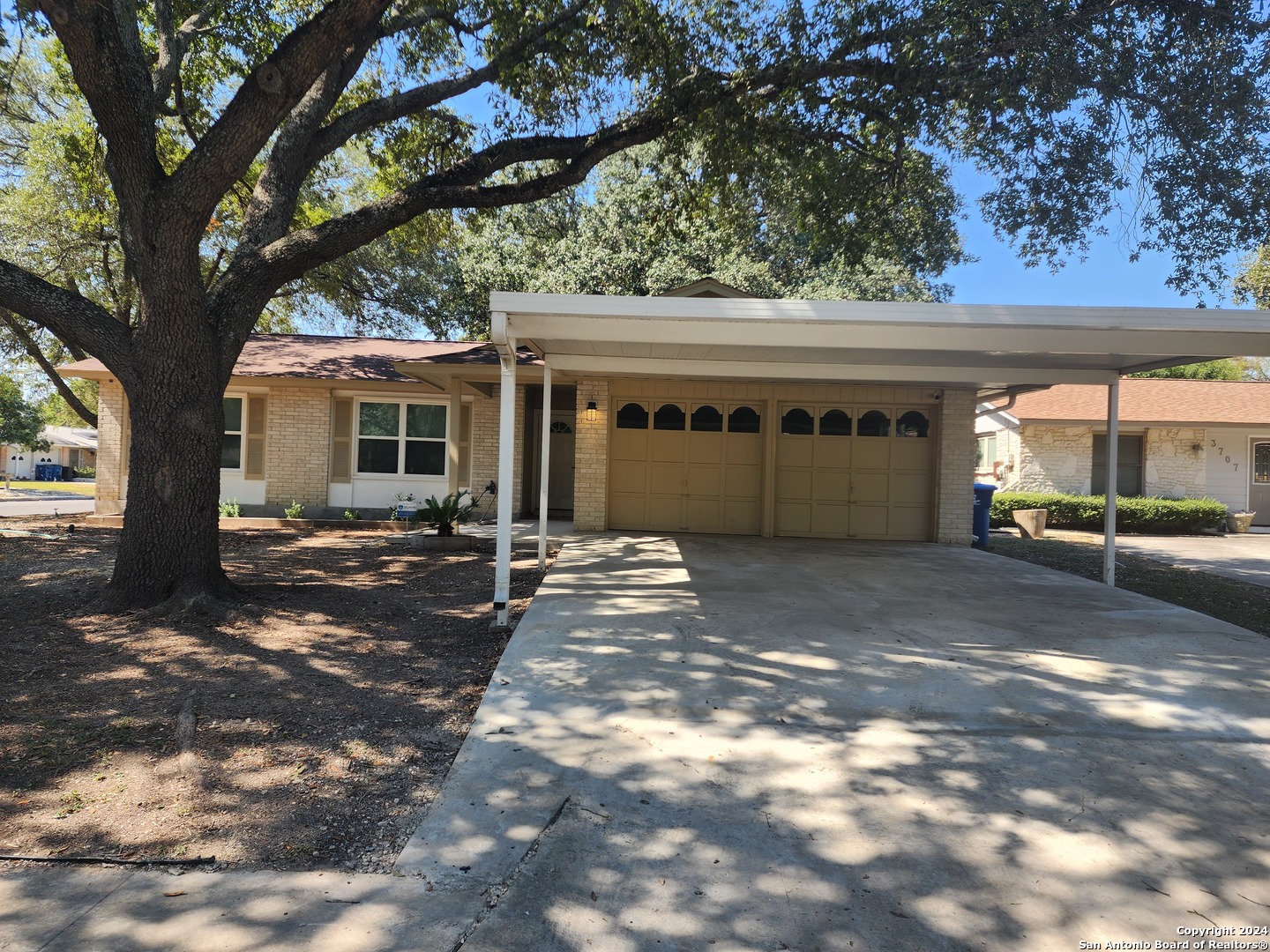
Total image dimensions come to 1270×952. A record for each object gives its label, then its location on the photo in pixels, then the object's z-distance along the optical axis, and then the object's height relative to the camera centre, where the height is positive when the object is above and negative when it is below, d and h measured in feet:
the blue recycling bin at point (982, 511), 43.47 -1.83
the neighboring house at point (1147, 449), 58.65 +2.90
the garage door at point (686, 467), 43.21 +0.34
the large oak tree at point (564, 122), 21.52 +14.18
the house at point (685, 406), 20.88 +3.87
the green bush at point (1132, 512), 54.90 -2.08
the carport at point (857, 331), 19.62 +4.28
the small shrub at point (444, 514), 37.83 -2.47
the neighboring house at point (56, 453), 158.51 +0.63
